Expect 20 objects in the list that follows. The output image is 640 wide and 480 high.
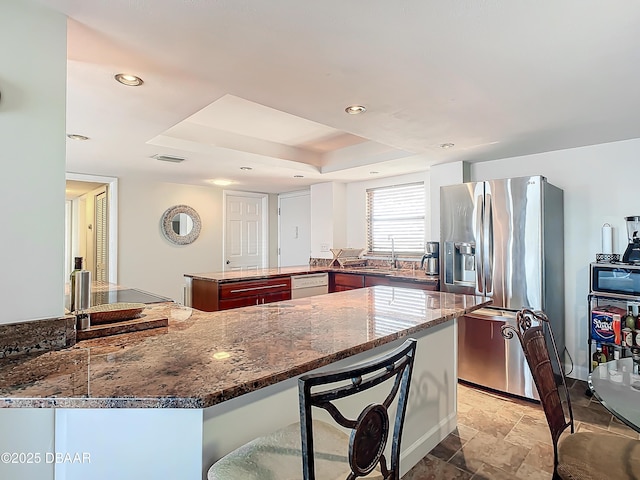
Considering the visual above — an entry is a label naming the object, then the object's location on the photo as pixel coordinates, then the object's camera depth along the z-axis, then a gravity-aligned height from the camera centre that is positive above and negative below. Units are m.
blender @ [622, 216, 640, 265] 2.68 +0.00
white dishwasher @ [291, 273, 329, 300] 4.24 -0.53
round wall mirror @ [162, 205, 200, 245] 5.09 +0.29
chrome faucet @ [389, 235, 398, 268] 4.61 -0.16
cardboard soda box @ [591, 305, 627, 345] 2.67 -0.64
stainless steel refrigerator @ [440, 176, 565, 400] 2.81 -0.19
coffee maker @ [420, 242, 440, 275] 3.70 -0.16
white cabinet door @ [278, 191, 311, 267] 5.93 +0.27
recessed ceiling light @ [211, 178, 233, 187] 4.85 +0.91
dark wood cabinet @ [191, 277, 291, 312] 3.52 -0.55
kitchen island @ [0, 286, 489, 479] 0.89 -0.39
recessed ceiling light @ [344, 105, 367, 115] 2.19 +0.89
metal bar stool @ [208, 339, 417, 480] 0.77 -0.58
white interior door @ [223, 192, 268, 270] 5.79 +0.22
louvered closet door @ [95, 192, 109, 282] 4.64 +0.09
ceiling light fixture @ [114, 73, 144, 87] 1.75 +0.87
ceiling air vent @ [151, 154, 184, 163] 3.41 +0.89
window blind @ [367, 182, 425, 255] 4.48 +0.34
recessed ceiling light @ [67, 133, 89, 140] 2.68 +0.87
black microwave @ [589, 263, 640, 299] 2.58 -0.28
